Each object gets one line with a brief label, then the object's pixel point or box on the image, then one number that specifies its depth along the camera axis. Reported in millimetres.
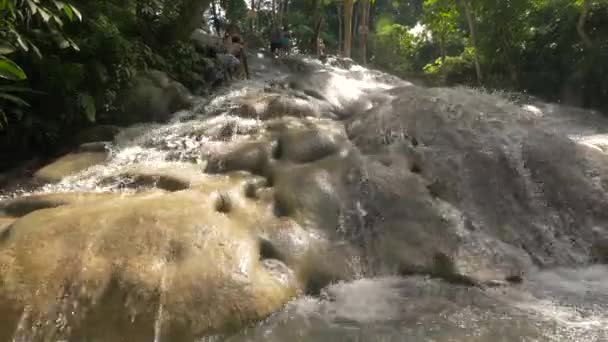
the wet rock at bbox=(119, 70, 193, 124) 9219
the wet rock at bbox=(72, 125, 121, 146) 8086
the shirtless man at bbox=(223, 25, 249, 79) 13227
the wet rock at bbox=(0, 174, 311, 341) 3527
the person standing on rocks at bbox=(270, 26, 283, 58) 17297
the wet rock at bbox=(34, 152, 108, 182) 6531
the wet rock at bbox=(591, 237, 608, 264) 5422
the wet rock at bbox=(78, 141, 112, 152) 7516
